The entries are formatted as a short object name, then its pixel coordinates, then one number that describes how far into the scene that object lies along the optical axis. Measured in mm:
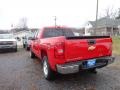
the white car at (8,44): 6932
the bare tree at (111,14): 30258
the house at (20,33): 33604
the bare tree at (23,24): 48092
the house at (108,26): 28617
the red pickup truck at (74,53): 2372
